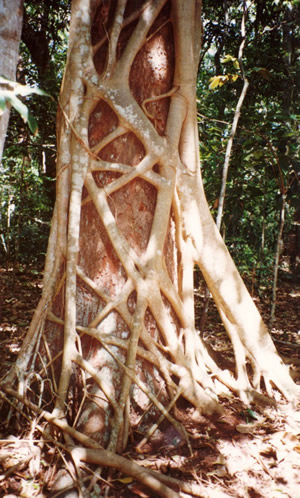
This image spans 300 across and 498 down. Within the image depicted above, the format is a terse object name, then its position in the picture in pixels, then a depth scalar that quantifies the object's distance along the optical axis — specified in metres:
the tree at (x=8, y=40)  1.75
